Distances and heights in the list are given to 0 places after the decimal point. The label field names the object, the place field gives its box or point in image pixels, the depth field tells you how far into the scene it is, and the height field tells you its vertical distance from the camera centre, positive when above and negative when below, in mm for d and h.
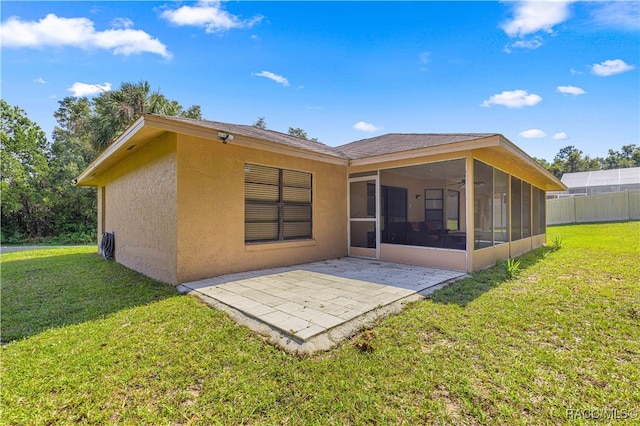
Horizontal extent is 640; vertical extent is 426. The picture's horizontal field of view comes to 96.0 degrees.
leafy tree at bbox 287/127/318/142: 32828 +9680
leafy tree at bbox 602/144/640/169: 45394 +9632
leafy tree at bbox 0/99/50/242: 18203 +2667
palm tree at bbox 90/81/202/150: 14969 +5903
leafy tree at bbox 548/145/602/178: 42969 +7888
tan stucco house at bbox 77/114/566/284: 5602 +423
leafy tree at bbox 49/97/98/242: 19203 +1612
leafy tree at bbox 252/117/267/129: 30969 +10087
